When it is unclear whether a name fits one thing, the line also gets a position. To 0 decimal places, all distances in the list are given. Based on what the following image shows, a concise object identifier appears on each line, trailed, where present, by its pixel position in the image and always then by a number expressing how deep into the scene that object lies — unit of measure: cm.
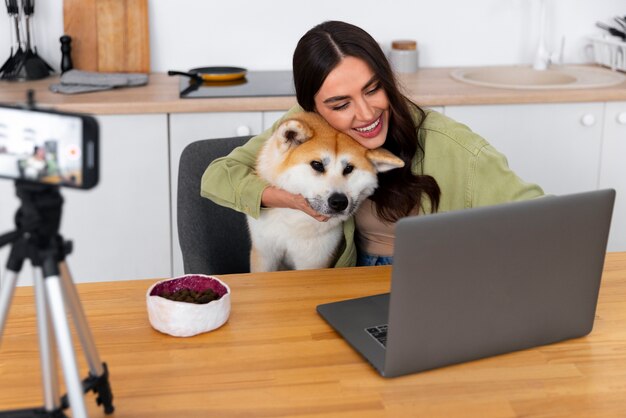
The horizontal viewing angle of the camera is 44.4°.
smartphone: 82
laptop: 104
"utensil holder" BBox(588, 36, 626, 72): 299
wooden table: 106
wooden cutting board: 284
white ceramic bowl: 123
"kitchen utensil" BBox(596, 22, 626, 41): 307
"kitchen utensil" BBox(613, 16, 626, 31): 307
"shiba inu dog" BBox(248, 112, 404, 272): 169
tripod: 84
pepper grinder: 282
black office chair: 182
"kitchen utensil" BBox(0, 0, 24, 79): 280
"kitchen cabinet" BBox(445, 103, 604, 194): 268
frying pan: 279
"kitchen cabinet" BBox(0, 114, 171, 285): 253
